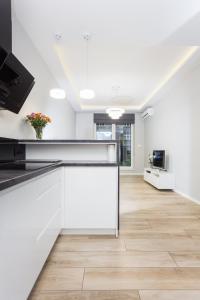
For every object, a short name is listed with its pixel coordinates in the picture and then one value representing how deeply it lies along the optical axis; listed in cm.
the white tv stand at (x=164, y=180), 383
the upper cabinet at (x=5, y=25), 106
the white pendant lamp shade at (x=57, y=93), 237
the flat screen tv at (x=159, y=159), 418
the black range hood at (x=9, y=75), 109
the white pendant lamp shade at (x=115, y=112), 437
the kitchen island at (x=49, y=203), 76
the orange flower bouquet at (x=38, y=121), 202
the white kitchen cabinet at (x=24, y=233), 71
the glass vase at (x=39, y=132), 208
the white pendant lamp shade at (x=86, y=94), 252
